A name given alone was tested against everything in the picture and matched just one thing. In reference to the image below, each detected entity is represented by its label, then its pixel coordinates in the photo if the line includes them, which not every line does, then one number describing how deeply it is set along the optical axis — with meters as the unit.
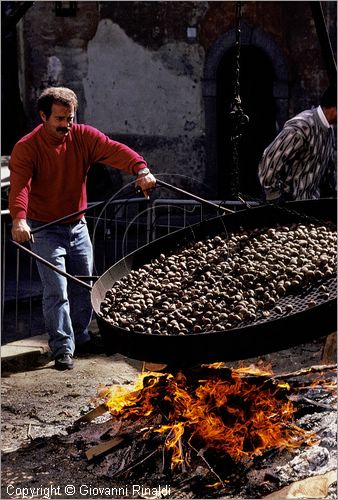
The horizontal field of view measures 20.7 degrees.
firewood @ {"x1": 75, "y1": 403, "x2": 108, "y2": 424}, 5.90
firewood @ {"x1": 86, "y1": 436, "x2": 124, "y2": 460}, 5.38
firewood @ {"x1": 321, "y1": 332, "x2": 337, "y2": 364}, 6.58
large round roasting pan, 4.39
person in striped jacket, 6.62
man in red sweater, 6.54
